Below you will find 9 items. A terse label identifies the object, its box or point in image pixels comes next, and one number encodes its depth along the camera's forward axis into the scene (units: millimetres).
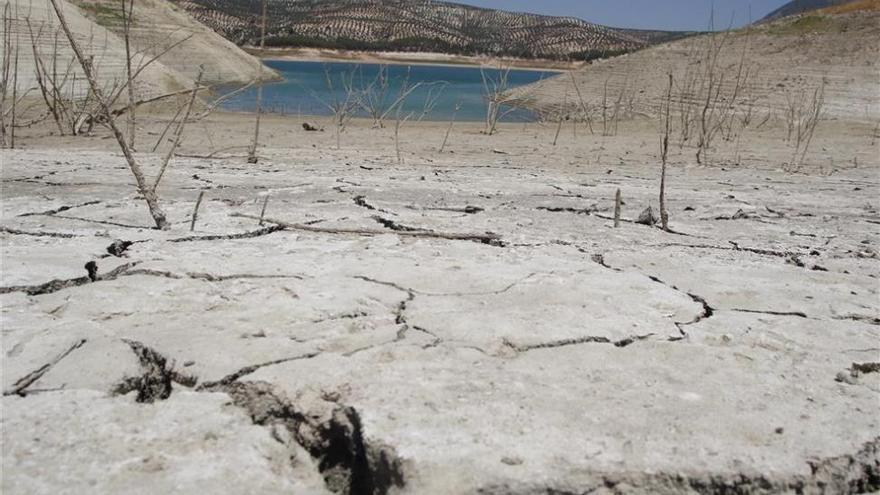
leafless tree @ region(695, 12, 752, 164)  6951
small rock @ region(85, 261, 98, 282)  1712
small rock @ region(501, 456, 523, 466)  944
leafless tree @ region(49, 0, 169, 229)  2236
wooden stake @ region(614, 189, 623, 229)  2645
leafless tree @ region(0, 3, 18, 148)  4809
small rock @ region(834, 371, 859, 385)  1271
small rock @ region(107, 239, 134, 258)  1930
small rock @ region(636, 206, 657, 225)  2736
